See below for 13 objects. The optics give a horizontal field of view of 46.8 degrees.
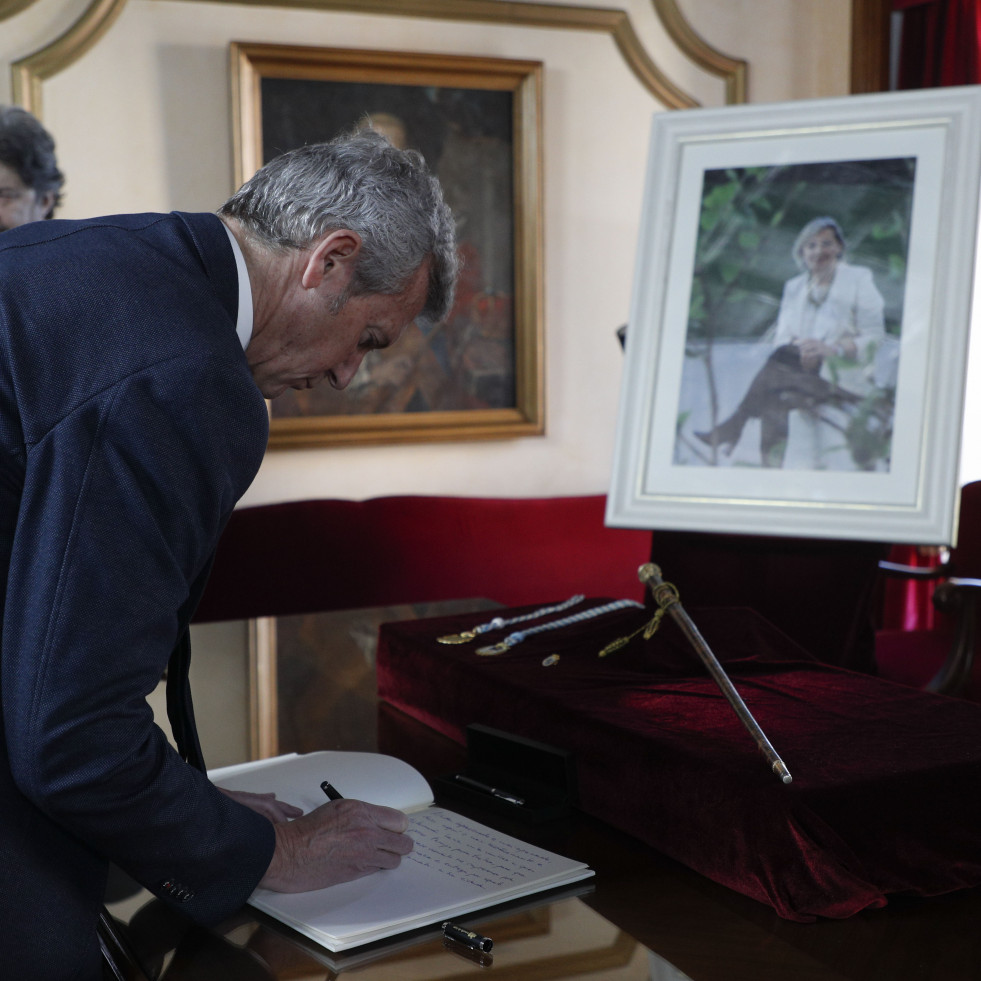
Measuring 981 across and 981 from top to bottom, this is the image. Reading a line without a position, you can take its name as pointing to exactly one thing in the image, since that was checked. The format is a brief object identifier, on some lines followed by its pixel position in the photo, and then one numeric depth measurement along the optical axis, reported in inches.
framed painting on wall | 160.7
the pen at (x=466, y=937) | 43.4
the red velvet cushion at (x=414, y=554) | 162.1
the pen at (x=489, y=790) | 57.4
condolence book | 45.5
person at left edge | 123.1
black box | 57.3
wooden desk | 42.1
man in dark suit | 39.6
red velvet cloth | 47.4
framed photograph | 84.6
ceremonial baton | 50.1
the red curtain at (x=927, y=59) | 178.1
